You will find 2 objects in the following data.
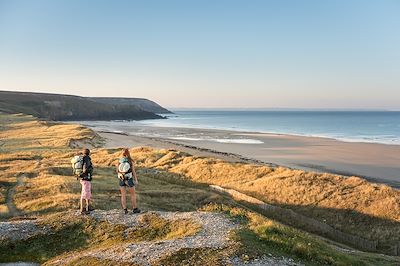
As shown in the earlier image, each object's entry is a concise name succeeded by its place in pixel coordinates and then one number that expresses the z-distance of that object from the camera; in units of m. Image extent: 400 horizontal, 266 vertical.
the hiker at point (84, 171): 21.30
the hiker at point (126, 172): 20.66
